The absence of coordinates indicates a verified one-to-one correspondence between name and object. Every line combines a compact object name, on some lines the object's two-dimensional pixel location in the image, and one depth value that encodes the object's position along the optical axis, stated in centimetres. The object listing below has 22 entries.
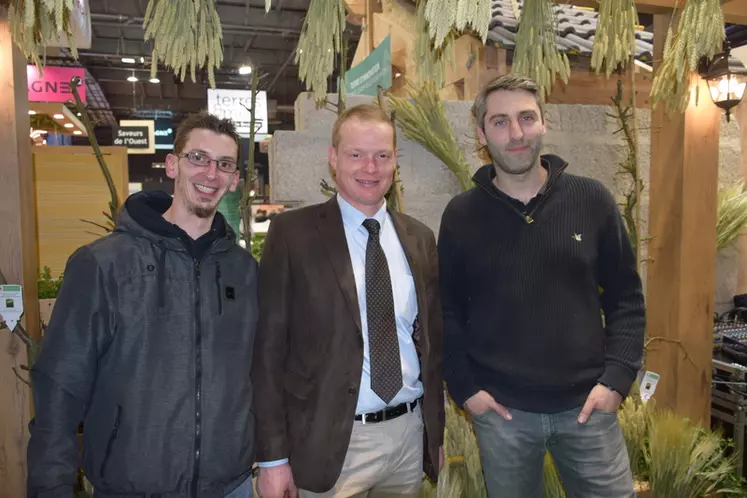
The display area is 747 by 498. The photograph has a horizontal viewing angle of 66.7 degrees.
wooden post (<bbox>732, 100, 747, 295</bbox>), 423
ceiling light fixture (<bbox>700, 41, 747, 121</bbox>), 299
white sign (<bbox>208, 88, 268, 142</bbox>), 956
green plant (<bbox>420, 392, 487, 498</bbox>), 223
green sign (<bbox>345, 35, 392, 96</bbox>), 281
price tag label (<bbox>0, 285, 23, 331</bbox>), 242
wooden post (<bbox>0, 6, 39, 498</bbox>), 244
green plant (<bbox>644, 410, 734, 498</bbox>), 254
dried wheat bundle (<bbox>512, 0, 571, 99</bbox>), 150
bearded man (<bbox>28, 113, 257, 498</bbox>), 134
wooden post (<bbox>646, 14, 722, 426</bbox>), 318
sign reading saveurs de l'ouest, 1249
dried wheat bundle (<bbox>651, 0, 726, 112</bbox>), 144
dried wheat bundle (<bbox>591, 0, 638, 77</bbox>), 150
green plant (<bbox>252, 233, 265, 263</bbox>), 525
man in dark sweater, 168
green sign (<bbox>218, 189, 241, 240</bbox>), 275
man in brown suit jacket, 153
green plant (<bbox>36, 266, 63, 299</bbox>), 316
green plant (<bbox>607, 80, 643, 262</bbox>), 305
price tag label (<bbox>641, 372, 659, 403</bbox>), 270
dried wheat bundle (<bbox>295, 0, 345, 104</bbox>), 131
